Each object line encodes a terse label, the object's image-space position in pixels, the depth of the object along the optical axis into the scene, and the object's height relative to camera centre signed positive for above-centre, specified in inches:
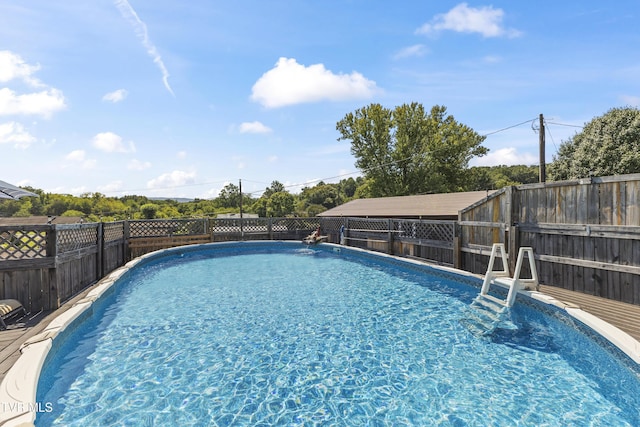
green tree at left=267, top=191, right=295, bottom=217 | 2369.6 +70.2
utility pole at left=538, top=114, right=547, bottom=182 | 520.4 +104.8
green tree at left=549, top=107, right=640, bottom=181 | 740.6 +155.2
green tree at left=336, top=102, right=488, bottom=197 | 1188.5 +247.0
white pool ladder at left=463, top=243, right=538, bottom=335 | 227.6 -73.7
